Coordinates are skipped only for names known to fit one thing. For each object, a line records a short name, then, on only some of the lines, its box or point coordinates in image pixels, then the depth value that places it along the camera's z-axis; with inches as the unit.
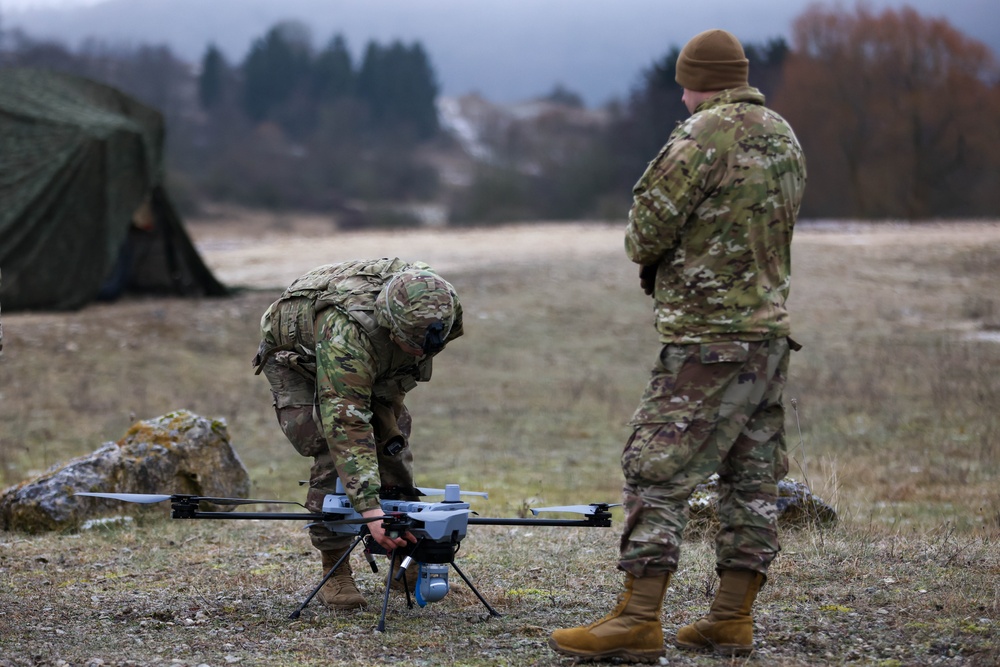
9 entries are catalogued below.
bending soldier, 354.9
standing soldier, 312.2
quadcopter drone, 352.2
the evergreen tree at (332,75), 6766.7
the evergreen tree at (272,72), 6504.4
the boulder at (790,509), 511.8
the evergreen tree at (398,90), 6929.1
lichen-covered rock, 554.9
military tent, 1294.3
